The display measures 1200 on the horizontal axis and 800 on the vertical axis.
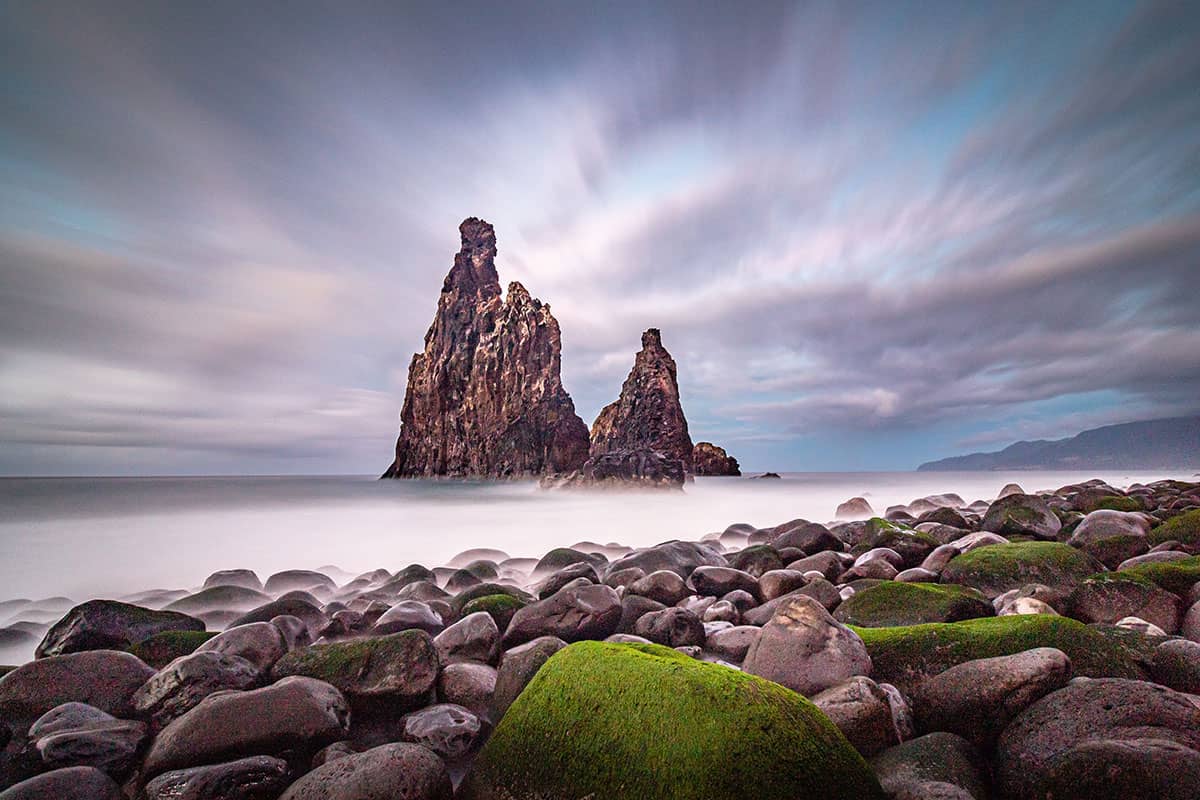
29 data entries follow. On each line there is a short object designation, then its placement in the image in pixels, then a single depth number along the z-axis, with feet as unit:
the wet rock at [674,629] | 13.32
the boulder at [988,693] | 7.77
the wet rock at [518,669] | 10.57
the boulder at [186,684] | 10.17
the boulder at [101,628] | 13.73
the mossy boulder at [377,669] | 10.52
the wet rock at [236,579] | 23.60
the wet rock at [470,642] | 12.81
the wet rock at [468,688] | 10.96
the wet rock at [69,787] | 7.27
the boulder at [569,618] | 13.70
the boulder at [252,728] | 8.13
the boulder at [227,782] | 7.38
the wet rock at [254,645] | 11.80
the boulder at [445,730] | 9.49
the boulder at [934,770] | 6.56
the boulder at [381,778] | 6.91
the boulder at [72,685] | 10.23
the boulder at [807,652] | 9.04
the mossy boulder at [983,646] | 8.90
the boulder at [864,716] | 7.66
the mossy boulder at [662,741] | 6.06
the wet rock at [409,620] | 14.84
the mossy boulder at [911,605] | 12.51
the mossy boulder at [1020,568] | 15.43
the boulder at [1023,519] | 22.97
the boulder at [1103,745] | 5.66
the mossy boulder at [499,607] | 15.24
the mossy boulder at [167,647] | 12.91
